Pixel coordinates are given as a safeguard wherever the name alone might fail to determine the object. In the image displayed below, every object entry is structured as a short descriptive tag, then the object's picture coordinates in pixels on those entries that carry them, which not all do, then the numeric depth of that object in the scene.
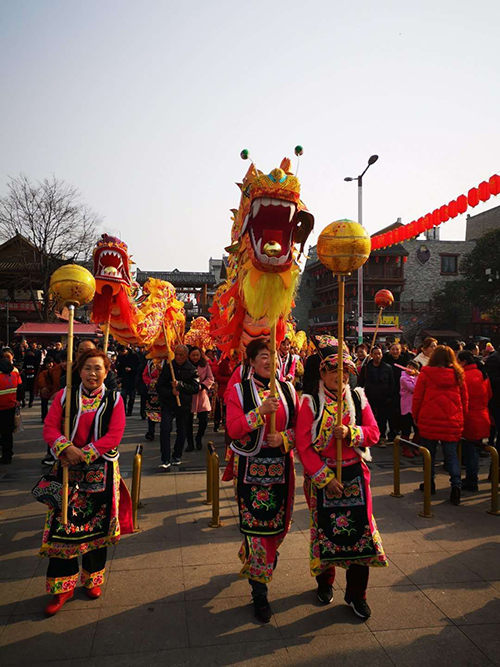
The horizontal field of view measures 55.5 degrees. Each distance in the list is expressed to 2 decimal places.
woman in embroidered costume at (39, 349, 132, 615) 3.03
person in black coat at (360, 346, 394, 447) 7.49
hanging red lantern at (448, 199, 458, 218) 8.20
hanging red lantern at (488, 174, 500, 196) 6.94
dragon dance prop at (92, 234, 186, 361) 7.00
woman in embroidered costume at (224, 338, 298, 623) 2.97
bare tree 25.45
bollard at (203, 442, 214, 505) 4.70
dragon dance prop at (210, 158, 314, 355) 4.23
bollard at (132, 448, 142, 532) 4.32
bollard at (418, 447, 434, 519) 4.61
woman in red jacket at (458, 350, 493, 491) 5.46
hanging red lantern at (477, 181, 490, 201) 7.12
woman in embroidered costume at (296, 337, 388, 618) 2.88
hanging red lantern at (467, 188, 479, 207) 7.38
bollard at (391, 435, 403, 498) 5.18
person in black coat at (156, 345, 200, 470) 6.24
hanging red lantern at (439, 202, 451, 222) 8.49
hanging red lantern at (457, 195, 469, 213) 7.84
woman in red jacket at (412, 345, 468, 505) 5.09
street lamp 17.81
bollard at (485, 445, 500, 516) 4.69
